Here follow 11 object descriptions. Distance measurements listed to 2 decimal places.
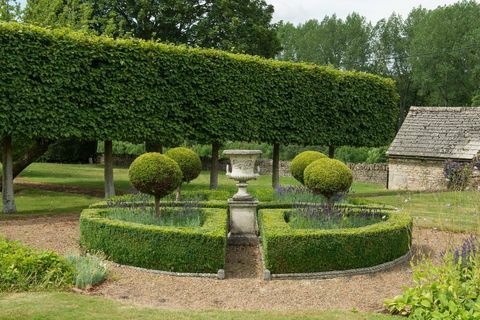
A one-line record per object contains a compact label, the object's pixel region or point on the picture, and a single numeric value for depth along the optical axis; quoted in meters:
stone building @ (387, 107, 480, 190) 26.06
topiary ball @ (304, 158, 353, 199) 11.83
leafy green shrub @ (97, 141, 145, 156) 41.59
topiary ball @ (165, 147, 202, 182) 14.72
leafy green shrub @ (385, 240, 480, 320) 6.24
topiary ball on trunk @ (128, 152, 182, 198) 10.65
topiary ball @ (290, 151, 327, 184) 16.44
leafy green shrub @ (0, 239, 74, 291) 7.49
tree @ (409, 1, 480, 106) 50.66
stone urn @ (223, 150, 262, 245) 12.08
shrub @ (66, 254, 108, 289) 7.94
